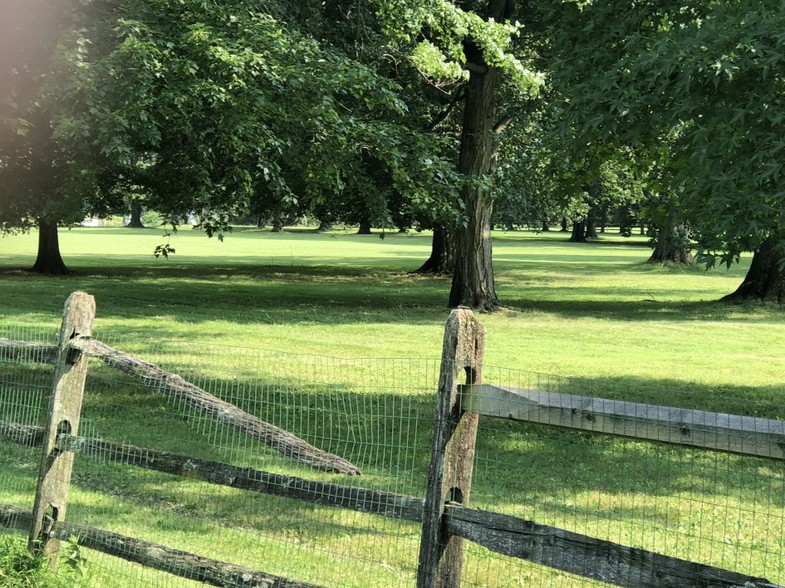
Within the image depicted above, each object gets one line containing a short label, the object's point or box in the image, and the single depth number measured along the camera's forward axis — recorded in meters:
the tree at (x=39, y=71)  12.87
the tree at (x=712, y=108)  8.56
